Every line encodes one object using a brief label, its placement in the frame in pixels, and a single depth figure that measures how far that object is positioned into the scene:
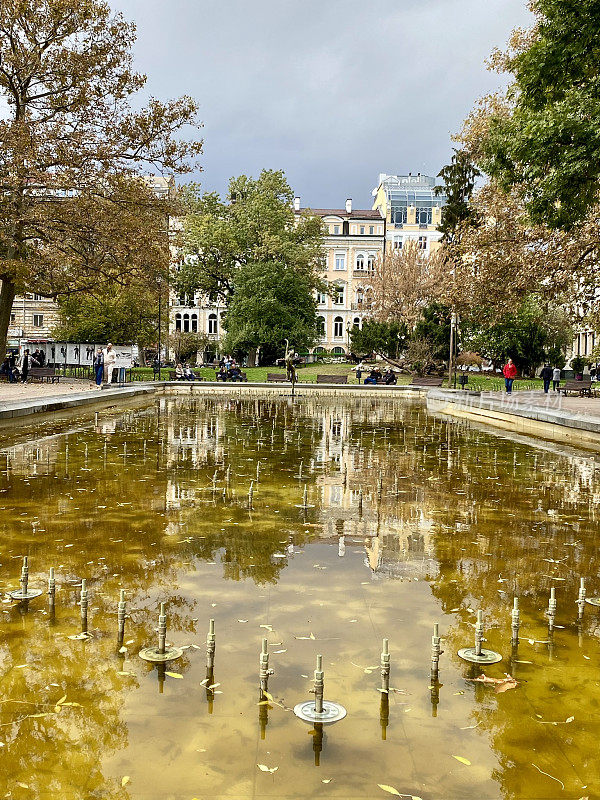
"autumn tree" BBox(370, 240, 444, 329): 58.03
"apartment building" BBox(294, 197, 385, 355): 84.81
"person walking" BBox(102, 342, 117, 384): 31.81
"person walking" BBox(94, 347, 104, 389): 32.31
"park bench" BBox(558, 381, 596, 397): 36.62
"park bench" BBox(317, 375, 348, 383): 43.94
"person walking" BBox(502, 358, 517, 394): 32.75
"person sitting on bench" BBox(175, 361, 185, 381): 42.94
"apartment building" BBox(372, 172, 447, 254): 86.56
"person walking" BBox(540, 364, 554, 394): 36.06
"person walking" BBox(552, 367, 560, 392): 40.54
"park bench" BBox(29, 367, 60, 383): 39.28
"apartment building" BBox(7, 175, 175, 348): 67.81
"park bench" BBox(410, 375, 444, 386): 41.94
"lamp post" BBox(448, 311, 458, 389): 33.19
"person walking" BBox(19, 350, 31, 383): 37.50
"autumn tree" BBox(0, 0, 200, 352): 22.38
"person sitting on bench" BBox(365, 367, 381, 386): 43.03
